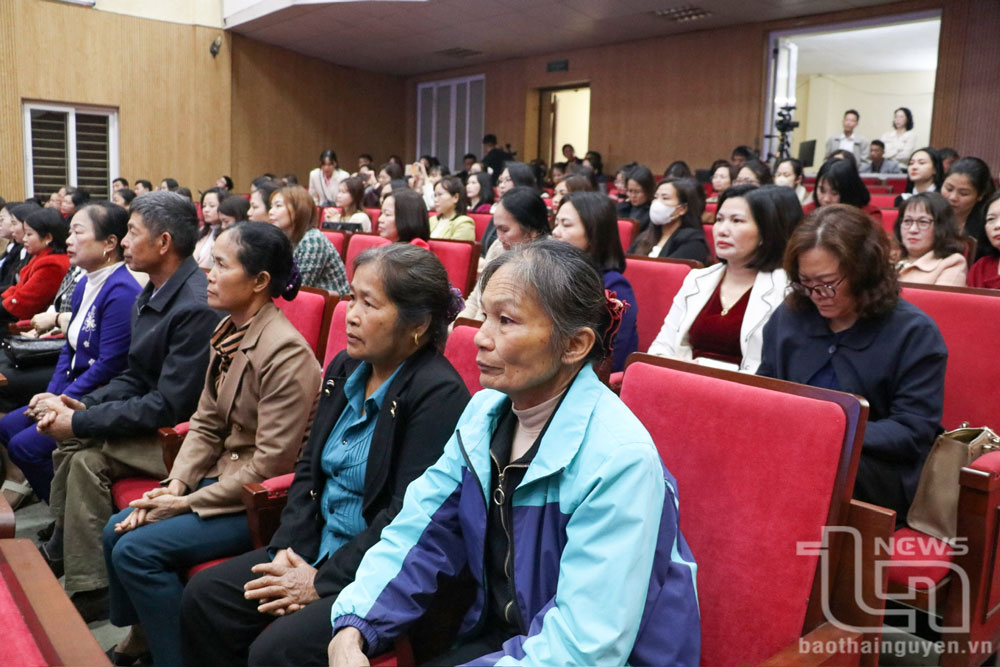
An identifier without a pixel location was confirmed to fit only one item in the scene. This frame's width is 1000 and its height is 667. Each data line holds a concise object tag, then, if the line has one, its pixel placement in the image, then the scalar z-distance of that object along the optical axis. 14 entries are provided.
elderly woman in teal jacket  1.07
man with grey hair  2.30
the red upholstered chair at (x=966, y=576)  1.57
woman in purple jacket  2.65
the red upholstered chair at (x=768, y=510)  1.22
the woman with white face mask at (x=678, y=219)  4.00
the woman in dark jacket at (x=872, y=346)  1.73
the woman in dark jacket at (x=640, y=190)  5.32
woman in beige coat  1.87
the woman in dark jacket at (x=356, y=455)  1.60
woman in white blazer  2.42
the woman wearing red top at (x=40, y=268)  4.08
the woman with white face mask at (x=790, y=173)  6.10
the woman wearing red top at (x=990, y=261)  2.98
